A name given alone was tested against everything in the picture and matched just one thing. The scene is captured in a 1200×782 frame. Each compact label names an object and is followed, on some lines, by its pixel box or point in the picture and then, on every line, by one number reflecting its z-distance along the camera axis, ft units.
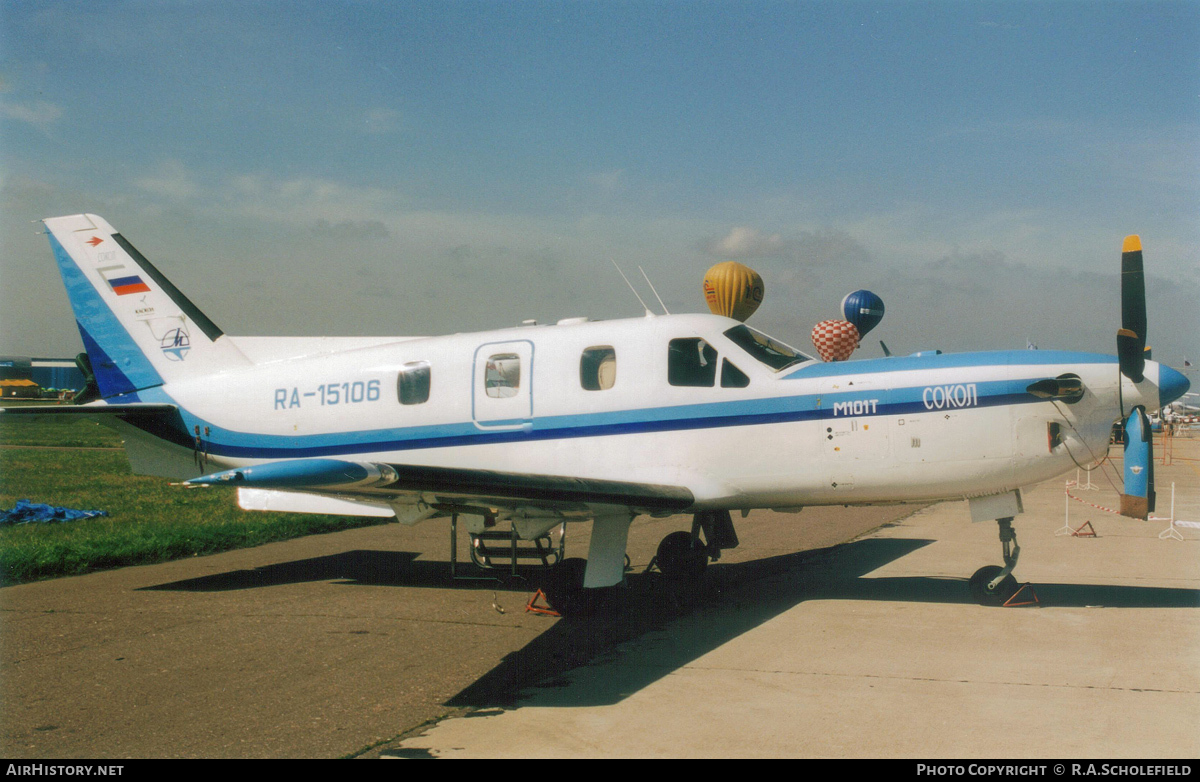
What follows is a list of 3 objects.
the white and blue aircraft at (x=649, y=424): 24.99
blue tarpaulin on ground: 42.96
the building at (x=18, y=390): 289.94
